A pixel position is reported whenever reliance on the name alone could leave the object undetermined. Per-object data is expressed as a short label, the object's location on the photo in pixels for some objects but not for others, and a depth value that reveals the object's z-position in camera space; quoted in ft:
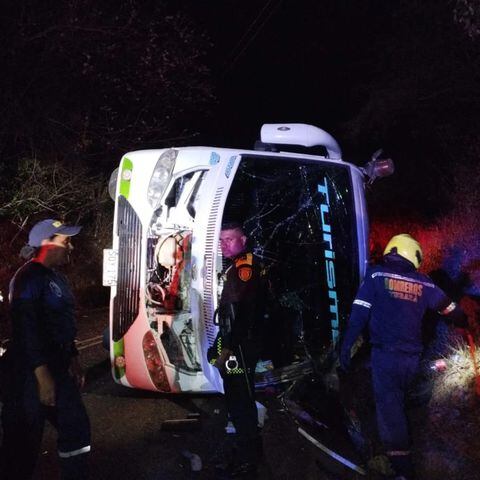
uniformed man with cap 10.55
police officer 13.00
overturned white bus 16.35
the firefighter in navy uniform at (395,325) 12.86
